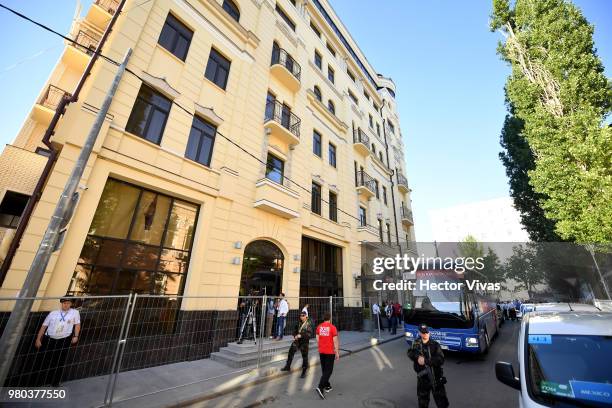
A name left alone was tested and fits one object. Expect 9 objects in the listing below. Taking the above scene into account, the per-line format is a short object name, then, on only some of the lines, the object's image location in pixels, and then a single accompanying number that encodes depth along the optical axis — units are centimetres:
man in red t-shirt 574
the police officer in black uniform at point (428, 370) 456
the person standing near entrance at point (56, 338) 524
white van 266
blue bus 833
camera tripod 882
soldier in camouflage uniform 717
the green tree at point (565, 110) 995
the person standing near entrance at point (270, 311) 979
